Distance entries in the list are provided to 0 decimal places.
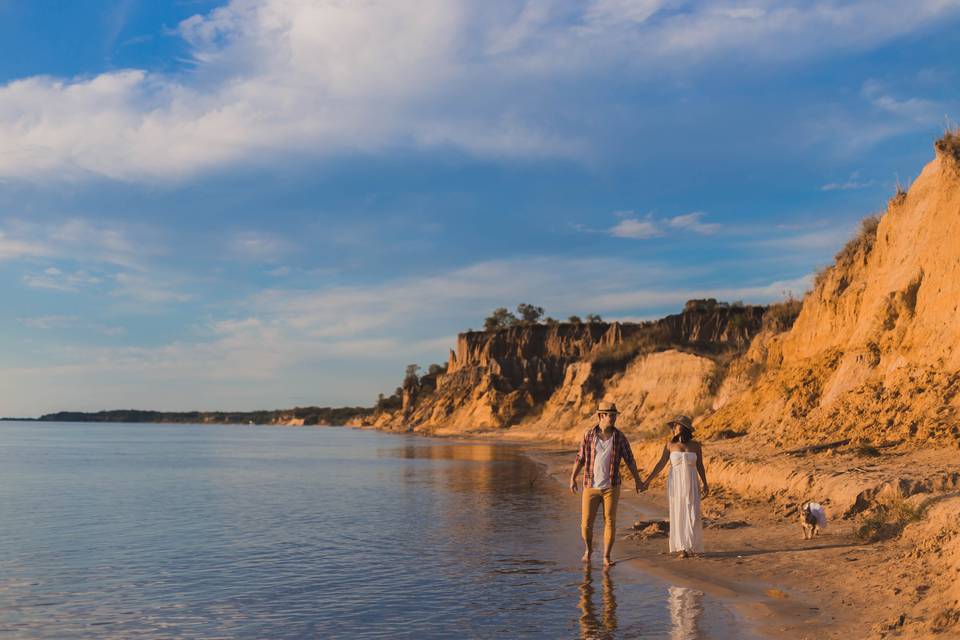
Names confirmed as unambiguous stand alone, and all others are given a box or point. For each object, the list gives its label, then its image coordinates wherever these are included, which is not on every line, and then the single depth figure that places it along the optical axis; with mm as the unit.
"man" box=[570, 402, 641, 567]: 9758
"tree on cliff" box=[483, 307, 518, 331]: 137750
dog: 10469
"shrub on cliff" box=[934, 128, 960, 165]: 18844
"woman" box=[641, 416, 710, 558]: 9836
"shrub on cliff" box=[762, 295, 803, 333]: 32188
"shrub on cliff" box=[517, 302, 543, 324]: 135875
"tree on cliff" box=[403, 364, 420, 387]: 145250
